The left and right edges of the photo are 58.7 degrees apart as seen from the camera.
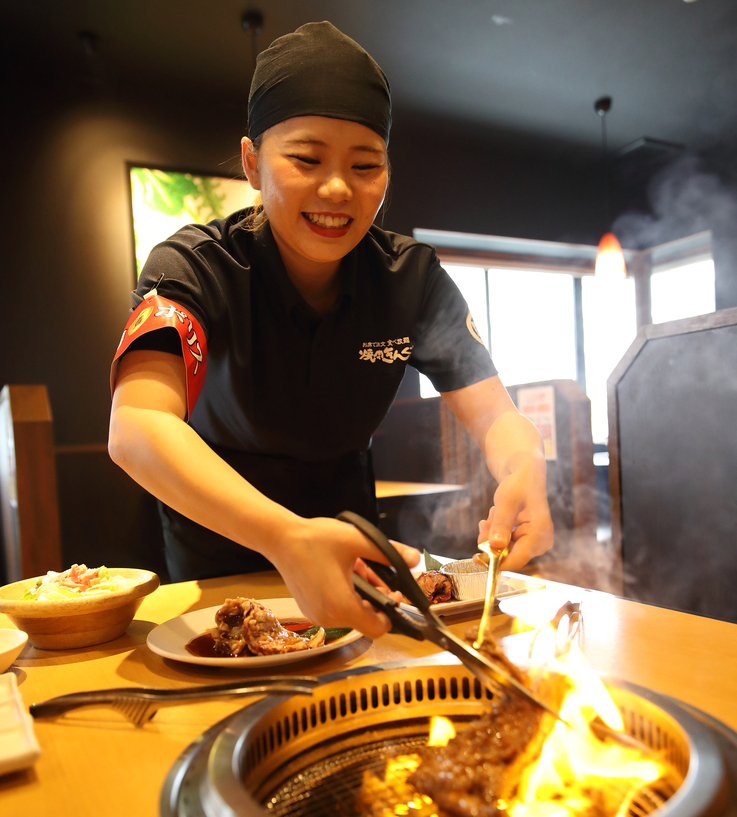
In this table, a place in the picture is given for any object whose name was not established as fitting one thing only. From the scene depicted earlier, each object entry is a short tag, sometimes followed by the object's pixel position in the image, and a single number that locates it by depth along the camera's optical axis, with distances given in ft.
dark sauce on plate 2.89
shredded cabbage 3.24
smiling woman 2.77
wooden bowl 2.95
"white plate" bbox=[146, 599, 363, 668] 2.61
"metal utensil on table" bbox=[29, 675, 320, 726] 2.29
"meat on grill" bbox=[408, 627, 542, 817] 1.70
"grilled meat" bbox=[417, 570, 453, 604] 3.52
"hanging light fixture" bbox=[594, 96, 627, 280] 17.13
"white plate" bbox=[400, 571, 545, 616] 3.26
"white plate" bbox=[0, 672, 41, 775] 1.86
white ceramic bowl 2.66
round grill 1.58
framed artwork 14.24
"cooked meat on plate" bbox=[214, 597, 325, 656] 2.80
